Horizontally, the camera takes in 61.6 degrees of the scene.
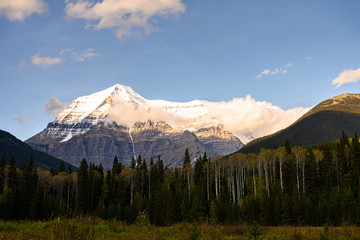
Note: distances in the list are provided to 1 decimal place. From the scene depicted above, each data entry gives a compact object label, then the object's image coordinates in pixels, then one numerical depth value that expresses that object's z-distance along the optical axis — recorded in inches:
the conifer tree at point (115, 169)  4294.3
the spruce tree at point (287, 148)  3560.0
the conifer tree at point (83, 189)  3488.9
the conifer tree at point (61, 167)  4937.5
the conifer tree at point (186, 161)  4311.0
